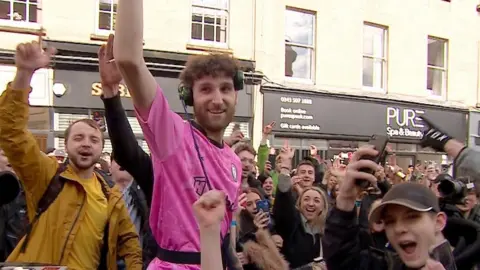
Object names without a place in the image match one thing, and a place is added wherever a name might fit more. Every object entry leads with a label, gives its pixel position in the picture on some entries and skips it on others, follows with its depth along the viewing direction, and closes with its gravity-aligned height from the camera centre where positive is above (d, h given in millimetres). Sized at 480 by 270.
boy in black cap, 2217 -361
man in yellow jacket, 2803 -395
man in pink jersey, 1830 -14
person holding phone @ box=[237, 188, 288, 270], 4066 -804
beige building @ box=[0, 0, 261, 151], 10977 +2049
